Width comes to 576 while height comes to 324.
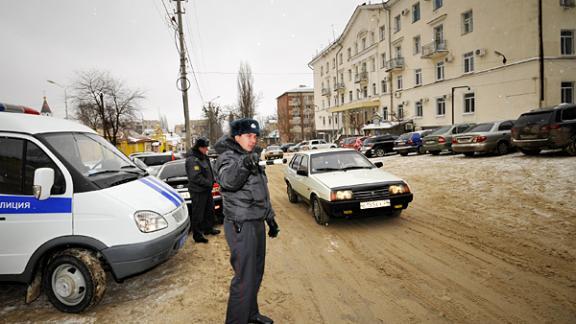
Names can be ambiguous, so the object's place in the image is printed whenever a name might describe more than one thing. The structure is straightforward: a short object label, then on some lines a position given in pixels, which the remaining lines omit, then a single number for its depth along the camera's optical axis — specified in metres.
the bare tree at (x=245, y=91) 40.28
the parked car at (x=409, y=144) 18.12
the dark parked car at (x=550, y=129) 9.98
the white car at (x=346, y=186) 5.51
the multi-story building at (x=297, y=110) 81.25
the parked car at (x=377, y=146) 19.94
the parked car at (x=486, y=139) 12.89
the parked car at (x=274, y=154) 29.71
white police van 3.31
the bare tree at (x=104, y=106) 28.27
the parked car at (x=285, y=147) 48.61
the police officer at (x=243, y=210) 2.70
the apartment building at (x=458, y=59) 20.31
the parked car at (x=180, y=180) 6.42
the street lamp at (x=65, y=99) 18.56
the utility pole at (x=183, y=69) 16.55
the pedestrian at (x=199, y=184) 5.60
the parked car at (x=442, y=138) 15.43
